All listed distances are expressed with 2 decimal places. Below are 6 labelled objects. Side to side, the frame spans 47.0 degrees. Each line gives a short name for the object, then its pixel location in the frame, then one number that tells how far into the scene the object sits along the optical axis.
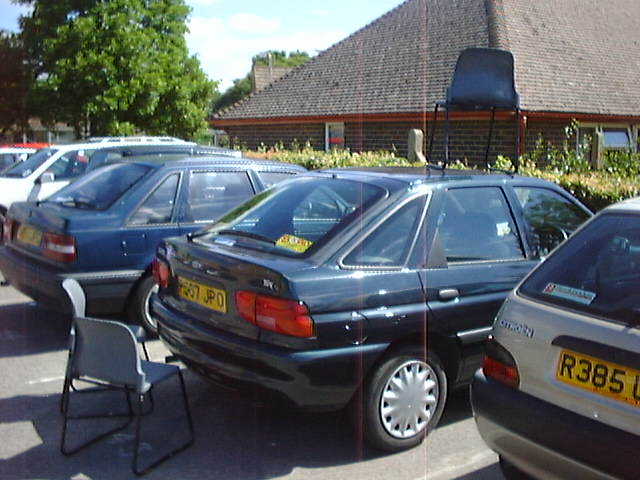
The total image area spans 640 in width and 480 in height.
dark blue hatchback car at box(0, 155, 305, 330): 6.15
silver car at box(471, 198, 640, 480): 2.96
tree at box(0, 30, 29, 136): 29.75
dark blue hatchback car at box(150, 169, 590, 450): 4.02
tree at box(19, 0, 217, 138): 25.59
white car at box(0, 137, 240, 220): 11.57
